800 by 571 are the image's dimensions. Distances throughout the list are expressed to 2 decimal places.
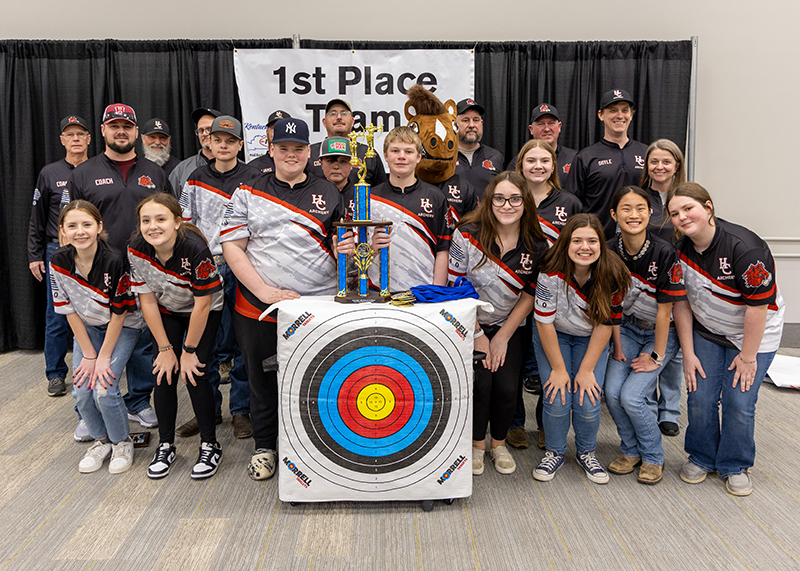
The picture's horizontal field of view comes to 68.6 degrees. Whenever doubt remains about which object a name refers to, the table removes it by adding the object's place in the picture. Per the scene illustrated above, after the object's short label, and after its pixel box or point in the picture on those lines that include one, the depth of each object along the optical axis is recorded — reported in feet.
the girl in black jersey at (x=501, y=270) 7.18
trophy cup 6.70
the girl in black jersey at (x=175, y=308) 7.35
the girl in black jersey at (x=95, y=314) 7.56
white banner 12.41
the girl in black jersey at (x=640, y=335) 7.10
